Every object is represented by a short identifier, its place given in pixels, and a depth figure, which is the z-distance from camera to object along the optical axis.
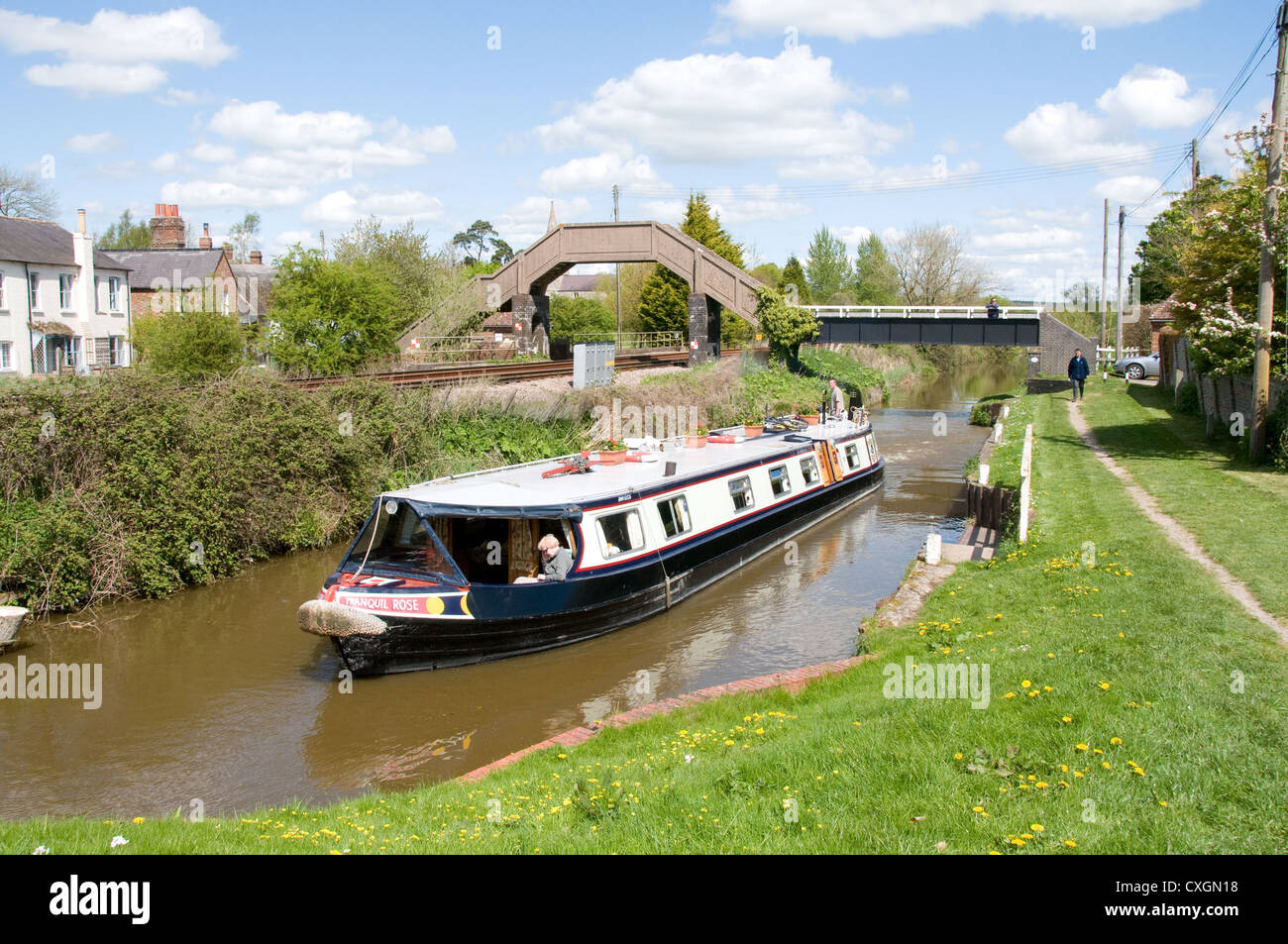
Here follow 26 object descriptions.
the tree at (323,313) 24.31
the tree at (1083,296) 90.99
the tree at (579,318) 58.41
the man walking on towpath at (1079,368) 33.44
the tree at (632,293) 60.88
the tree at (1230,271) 17.69
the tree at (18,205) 58.66
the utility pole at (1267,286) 16.45
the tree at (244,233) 96.18
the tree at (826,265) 83.31
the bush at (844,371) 45.94
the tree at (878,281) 72.00
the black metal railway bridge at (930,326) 42.00
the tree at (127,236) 89.12
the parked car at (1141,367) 41.03
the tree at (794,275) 67.86
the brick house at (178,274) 44.98
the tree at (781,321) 38.91
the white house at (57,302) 32.25
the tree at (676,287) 55.25
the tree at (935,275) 70.56
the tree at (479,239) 115.88
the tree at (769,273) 70.88
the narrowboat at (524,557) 11.84
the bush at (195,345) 22.25
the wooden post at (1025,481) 13.38
